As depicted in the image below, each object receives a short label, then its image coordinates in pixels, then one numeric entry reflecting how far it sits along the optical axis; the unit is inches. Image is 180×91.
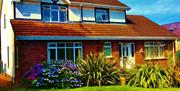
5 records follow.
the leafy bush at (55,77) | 414.3
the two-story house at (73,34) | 492.2
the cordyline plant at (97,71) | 432.5
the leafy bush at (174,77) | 428.8
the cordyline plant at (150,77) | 418.7
